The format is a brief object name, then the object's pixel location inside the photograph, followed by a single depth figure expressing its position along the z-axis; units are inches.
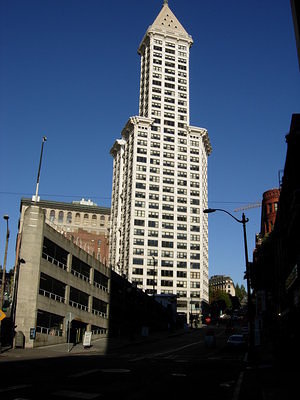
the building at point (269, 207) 3730.1
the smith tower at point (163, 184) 5290.4
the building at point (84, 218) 6540.4
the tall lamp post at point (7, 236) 1352.9
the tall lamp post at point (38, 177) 1589.3
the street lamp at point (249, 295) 1031.6
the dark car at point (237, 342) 1472.7
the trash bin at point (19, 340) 1406.3
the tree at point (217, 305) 6525.1
